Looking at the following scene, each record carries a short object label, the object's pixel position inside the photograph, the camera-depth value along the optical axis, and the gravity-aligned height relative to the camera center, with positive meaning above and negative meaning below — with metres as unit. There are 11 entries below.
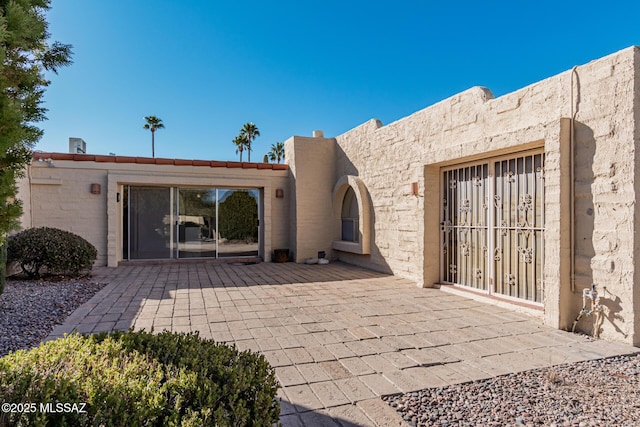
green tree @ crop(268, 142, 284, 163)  34.37 +6.00
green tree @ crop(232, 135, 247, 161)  32.81 +6.59
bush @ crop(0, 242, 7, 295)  5.35 -0.81
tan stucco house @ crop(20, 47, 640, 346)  4.03 +0.30
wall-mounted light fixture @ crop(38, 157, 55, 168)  9.18 +1.37
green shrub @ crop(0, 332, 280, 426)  1.39 -0.77
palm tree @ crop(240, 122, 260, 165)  32.59 +7.55
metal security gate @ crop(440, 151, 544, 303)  5.06 -0.22
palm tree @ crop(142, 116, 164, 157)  31.61 +8.01
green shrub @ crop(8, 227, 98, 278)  7.13 -0.79
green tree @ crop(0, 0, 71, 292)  1.80 +0.73
